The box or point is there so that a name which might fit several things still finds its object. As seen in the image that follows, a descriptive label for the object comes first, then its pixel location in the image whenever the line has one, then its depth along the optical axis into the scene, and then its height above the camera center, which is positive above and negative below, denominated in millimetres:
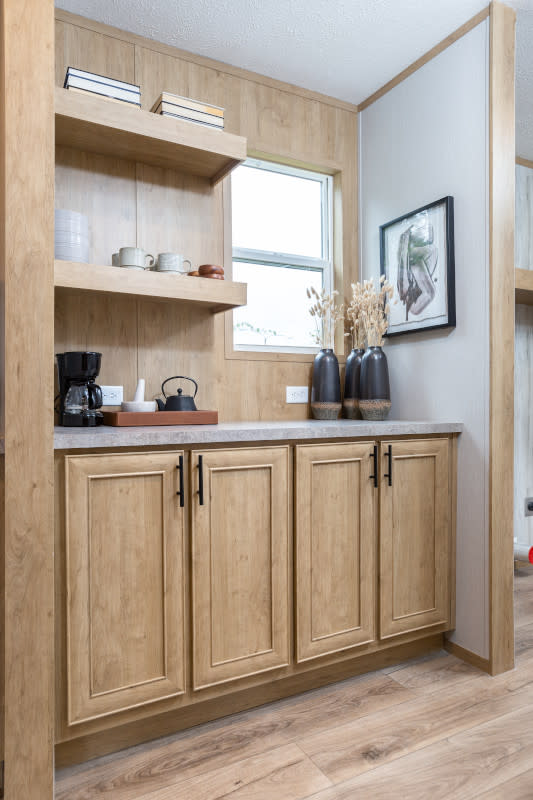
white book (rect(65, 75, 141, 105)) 1903 +1122
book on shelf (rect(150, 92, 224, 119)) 2072 +1157
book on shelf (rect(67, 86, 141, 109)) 1896 +1095
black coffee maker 1938 +28
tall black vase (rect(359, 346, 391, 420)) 2494 +45
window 2701 +772
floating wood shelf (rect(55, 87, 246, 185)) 1890 +991
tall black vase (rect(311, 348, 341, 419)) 2590 +48
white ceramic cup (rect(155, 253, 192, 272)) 2121 +535
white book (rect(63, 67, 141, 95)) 1907 +1159
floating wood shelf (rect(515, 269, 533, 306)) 2557 +554
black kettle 2137 -22
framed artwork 2354 +610
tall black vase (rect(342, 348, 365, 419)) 2619 +68
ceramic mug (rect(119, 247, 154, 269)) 2035 +532
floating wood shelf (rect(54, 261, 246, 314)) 1857 +421
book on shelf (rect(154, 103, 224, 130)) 2070 +1111
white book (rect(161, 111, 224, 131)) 2072 +1092
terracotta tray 1950 -77
